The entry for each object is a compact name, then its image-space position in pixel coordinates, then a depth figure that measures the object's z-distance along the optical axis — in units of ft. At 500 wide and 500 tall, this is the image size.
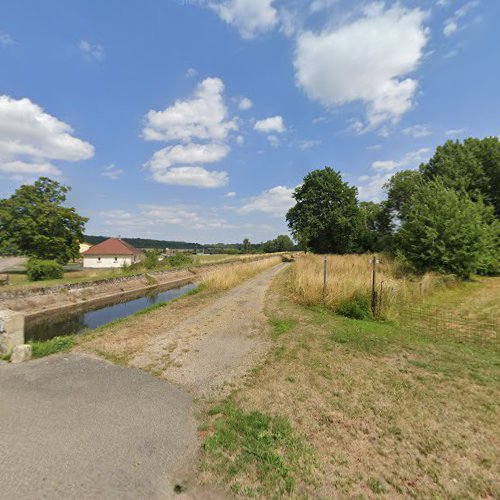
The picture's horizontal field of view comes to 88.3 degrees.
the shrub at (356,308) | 24.26
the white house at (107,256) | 140.36
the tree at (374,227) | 92.99
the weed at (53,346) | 15.80
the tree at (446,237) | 42.39
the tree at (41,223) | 88.43
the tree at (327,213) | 97.45
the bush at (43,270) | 66.54
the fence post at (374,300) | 23.97
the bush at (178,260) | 107.08
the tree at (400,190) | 91.91
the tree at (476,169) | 72.19
